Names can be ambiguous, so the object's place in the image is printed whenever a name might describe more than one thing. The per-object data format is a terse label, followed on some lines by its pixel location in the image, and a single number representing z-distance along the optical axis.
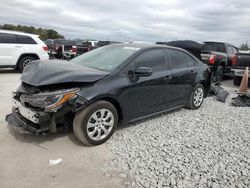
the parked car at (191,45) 9.61
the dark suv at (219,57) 9.20
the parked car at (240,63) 8.74
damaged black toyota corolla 3.12
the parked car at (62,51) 13.81
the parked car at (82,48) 14.28
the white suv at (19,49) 9.15
